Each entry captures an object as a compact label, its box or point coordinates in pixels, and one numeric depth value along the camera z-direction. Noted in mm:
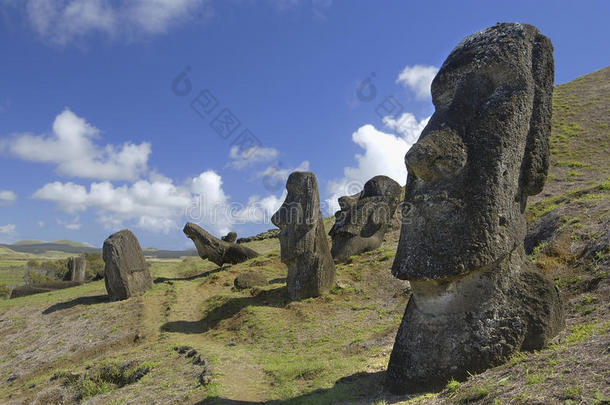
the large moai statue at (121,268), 18906
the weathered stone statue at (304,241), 15227
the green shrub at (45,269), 38781
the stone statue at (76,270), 29672
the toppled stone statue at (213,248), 24812
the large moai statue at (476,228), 5523
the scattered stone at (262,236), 38406
